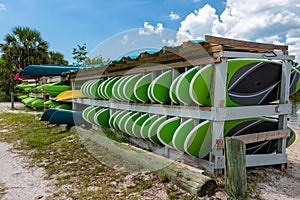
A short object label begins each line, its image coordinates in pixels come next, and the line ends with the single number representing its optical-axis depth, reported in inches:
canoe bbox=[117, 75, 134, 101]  169.8
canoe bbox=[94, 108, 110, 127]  209.5
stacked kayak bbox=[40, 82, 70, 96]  312.7
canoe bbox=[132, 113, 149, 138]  158.2
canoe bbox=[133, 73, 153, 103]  155.3
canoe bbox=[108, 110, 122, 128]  191.9
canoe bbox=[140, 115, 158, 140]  148.3
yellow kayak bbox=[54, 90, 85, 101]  272.4
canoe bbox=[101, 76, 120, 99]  192.4
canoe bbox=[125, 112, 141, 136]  167.2
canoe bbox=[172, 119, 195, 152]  117.3
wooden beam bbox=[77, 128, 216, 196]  94.3
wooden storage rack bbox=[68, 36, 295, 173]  107.8
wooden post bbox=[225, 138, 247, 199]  89.7
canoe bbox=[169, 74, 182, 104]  124.4
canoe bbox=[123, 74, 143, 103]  164.1
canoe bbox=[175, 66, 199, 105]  117.7
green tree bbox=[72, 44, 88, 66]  942.4
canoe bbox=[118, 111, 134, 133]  175.0
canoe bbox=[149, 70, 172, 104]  137.9
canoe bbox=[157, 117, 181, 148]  127.3
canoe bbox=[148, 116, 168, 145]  139.3
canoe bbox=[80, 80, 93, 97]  241.0
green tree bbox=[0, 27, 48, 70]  703.1
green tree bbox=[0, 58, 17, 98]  709.9
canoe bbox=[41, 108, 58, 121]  261.1
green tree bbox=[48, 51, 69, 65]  779.4
